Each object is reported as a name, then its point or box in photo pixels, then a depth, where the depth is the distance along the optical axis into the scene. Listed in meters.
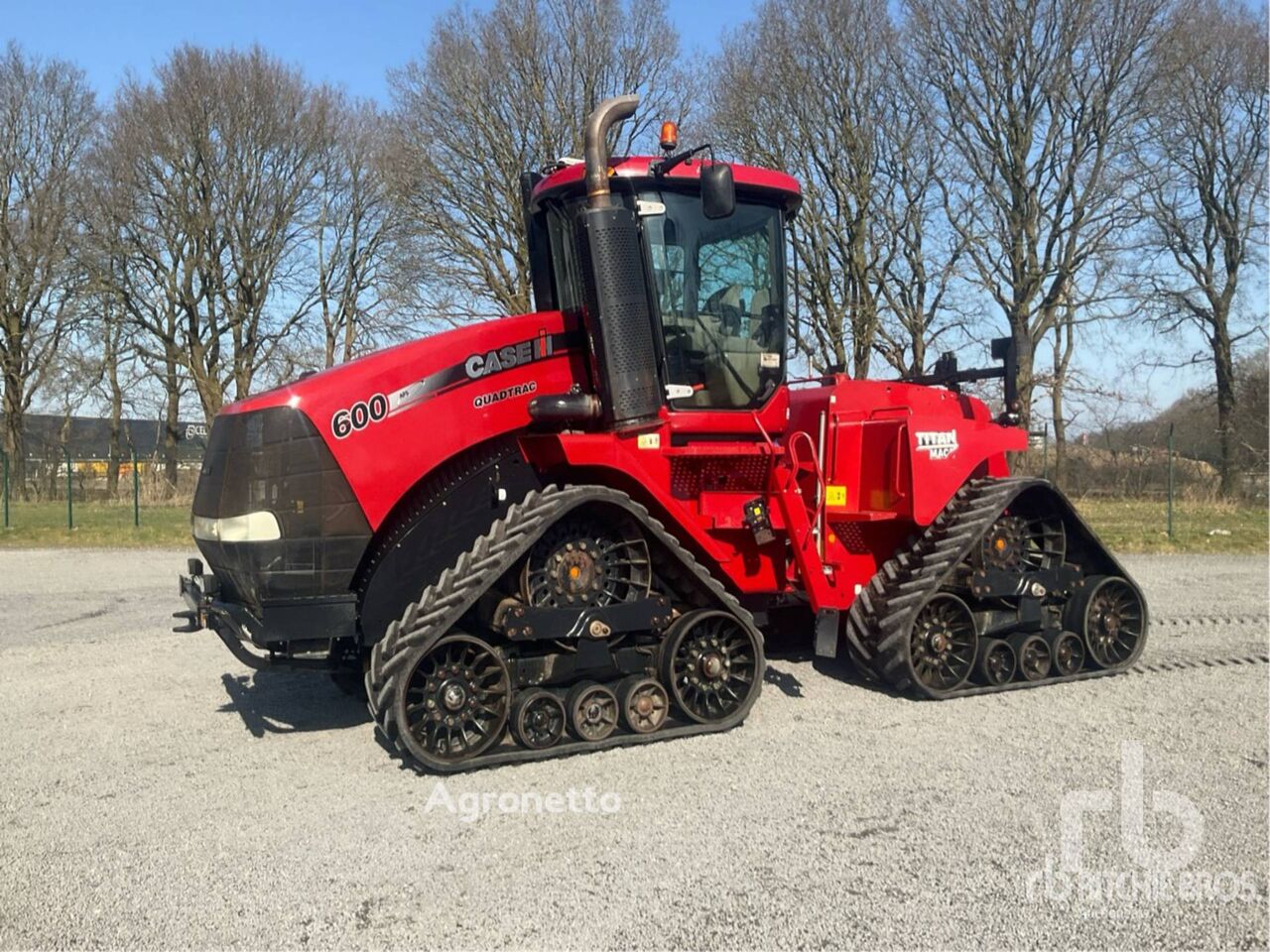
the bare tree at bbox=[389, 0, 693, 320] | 23.09
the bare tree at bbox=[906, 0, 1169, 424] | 21.62
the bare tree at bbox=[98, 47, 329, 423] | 26.94
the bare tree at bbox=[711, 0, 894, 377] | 22.73
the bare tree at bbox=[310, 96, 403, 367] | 28.42
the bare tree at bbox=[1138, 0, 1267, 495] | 23.62
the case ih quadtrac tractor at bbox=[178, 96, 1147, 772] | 4.92
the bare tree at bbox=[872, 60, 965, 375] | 22.95
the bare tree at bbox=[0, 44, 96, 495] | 28.44
